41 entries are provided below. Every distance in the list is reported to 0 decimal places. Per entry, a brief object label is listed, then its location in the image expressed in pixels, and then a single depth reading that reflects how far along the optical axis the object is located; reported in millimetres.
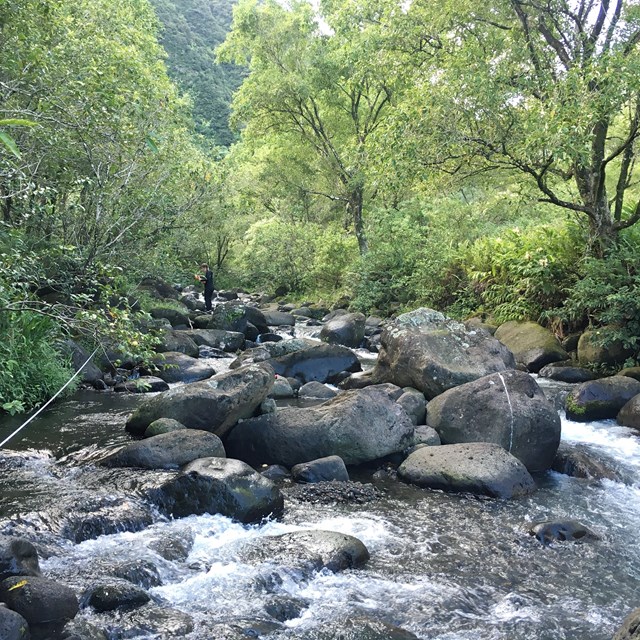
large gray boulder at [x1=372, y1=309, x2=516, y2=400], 10117
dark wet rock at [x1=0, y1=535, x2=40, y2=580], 4250
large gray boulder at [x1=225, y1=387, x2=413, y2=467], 7902
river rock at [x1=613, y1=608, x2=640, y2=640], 3289
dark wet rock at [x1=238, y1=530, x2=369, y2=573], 5281
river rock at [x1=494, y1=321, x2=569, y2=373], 12961
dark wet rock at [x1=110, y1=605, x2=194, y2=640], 4227
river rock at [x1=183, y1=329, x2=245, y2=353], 16172
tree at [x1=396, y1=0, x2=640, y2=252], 9961
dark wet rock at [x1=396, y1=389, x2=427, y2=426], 9227
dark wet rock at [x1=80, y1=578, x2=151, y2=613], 4504
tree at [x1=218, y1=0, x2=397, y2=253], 23703
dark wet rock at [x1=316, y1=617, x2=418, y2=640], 4277
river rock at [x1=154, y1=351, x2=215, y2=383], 12312
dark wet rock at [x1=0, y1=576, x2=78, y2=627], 4078
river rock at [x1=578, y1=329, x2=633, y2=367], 11734
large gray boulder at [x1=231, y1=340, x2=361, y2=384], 12523
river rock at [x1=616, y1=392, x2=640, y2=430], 9258
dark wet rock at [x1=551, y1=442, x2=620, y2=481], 7660
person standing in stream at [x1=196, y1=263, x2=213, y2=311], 21211
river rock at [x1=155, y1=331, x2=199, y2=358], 14336
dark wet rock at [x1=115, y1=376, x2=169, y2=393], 11352
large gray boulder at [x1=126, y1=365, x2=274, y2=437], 8305
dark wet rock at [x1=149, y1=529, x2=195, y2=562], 5414
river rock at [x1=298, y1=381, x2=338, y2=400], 11336
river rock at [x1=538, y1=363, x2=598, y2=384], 11867
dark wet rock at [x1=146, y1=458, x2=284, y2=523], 6227
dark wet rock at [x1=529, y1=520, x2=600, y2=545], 5939
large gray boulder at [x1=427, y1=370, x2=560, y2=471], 8047
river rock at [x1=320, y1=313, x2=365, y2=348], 16922
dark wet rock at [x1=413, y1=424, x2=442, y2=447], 8425
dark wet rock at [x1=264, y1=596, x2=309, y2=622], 4586
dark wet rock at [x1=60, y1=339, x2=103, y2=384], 11391
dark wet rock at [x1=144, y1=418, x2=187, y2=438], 8148
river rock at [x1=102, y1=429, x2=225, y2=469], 7332
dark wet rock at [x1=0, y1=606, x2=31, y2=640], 3719
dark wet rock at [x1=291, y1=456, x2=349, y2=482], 7395
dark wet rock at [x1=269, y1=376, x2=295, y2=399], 11242
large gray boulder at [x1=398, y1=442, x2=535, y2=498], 7031
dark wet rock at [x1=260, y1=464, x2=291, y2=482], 7535
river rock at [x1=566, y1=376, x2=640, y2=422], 9844
